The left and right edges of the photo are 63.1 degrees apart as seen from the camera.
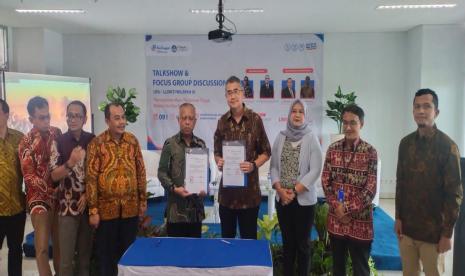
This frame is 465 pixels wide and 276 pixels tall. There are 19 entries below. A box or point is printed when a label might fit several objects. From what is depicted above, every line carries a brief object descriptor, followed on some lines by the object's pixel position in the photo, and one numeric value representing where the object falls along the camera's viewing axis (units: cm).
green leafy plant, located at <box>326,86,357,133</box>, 609
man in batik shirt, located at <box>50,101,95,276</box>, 241
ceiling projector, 394
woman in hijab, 246
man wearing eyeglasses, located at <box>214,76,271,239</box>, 245
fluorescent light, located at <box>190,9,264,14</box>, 500
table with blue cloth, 164
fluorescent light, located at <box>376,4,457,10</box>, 481
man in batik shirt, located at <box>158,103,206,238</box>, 243
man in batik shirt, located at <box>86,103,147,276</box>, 235
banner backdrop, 667
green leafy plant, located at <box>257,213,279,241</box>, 344
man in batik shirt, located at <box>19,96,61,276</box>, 246
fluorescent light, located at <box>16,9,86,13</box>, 513
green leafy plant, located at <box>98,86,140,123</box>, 519
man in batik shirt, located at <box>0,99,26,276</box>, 252
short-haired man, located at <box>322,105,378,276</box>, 226
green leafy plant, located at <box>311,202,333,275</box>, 305
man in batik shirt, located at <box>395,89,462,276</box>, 206
